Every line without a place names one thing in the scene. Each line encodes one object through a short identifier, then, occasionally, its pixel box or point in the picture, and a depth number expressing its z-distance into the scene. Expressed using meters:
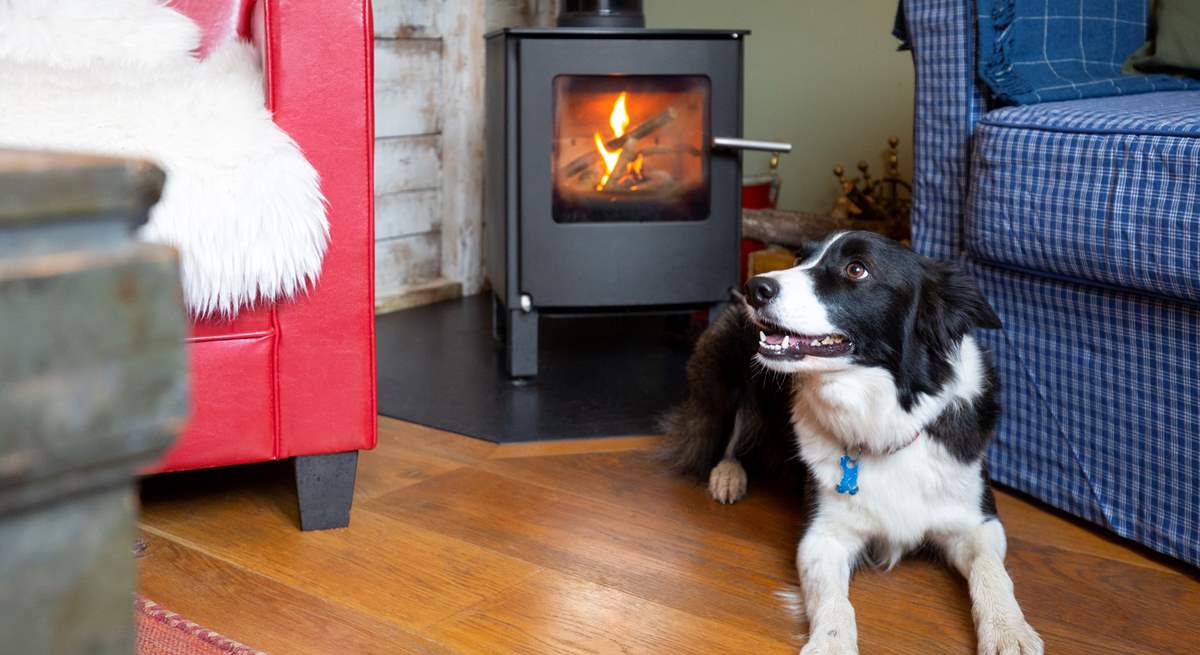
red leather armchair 1.55
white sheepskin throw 1.39
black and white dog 1.48
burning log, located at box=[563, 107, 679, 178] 2.55
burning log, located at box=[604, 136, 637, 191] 2.58
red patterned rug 1.29
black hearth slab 2.30
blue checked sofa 1.58
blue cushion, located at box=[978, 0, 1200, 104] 1.83
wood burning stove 2.47
